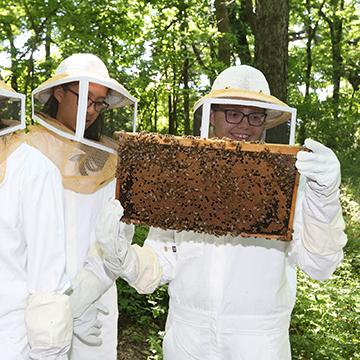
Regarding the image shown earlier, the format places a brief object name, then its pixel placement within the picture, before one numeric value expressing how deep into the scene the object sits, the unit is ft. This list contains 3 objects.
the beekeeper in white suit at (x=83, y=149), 8.41
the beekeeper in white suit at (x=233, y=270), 7.29
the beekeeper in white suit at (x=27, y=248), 6.40
